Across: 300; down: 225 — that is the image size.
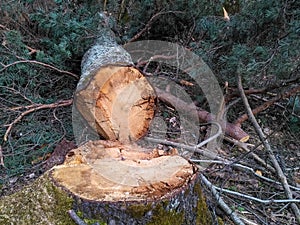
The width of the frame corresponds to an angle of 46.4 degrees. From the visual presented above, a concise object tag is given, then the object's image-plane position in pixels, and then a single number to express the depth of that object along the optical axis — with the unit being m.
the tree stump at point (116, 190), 1.44
